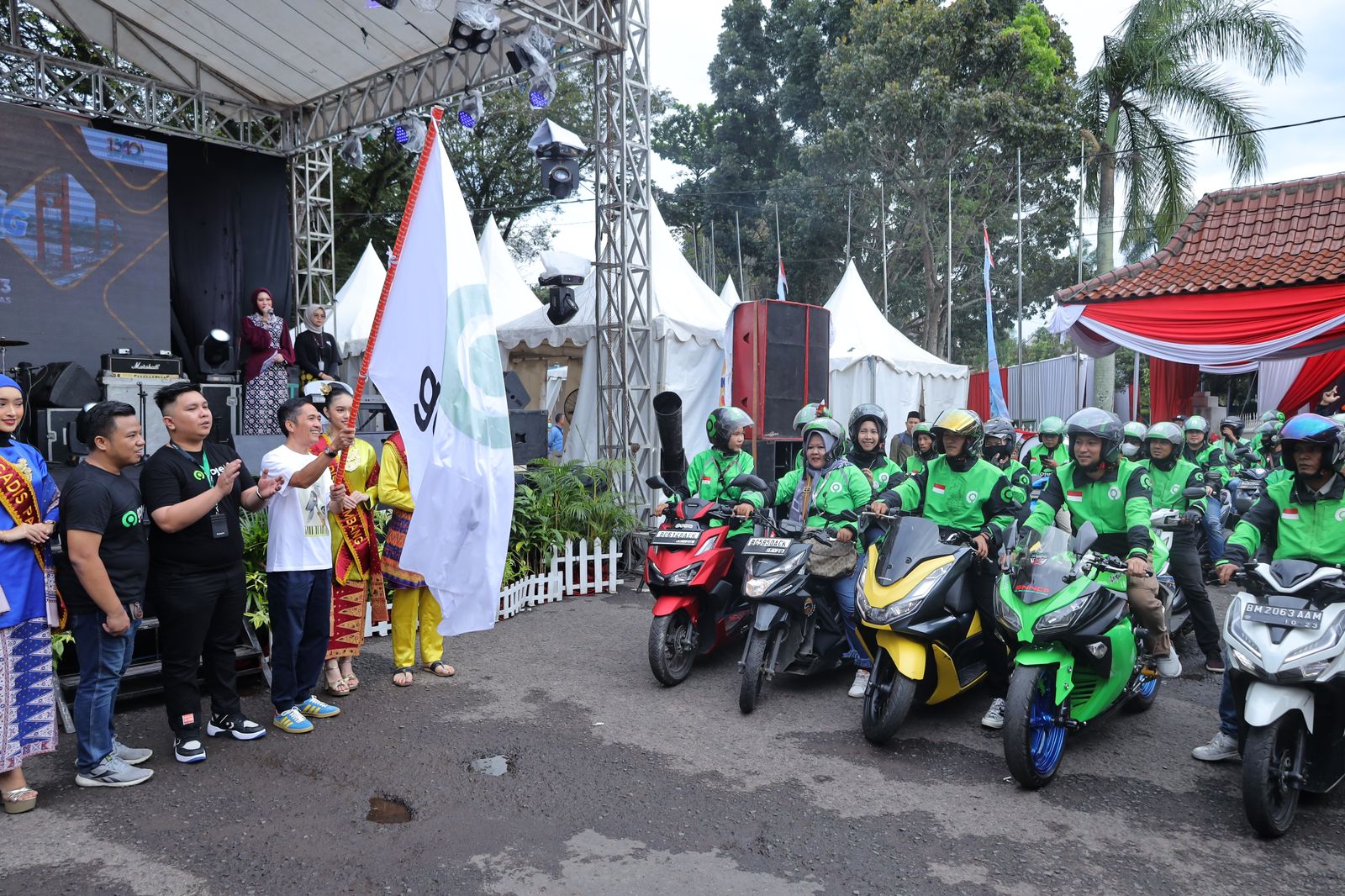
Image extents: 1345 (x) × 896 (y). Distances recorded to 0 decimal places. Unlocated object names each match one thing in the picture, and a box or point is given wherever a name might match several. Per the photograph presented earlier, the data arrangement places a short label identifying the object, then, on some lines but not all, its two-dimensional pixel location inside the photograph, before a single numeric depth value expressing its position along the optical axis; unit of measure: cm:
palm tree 1705
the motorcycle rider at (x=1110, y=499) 486
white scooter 363
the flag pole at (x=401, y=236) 449
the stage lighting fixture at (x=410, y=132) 1190
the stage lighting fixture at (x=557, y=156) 1033
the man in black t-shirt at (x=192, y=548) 416
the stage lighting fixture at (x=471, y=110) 1083
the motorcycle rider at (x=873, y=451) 632
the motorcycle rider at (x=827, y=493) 571
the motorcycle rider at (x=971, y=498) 520
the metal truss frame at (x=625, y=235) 1030
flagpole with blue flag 1245
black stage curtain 1277
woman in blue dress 382
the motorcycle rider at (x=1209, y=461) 855
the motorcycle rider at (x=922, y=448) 714
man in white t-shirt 481
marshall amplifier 977
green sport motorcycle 416
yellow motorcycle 464
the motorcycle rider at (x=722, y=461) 647
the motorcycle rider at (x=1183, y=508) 634
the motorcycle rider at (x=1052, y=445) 870
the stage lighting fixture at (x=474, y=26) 903
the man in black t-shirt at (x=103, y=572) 389
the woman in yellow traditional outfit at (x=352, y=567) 543
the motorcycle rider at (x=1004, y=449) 748
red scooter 579
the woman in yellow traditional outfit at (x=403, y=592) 565
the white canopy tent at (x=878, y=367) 1619
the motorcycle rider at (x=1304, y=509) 410
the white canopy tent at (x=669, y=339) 1324
